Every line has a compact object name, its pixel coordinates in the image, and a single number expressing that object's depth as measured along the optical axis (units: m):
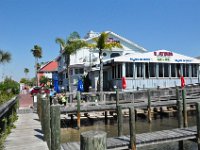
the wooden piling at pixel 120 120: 15.12
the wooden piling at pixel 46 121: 9.71
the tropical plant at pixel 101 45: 33.53
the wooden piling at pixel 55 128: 7.97
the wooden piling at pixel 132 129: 11.35
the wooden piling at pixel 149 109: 22.72
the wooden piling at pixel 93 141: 3.04
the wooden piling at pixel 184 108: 19.95
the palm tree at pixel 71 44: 41.06
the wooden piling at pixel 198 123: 12.15
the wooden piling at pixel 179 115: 16.70
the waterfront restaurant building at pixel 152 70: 32.22
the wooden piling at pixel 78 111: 21.00
